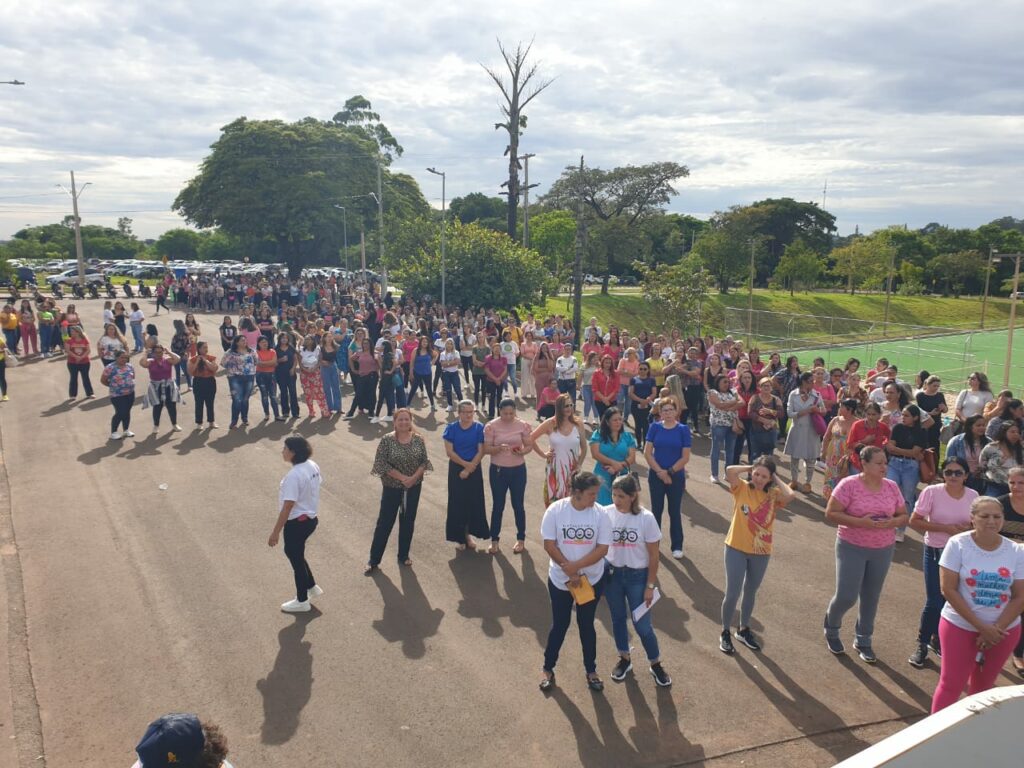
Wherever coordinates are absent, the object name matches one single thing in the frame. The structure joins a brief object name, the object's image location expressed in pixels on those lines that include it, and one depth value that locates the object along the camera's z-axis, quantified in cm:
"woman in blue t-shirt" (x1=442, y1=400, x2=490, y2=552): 770
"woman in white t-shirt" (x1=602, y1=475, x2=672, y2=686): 518
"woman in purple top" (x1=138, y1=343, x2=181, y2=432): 1241
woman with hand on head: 577
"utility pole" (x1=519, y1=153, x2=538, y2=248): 3773
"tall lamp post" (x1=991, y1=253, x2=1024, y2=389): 1945
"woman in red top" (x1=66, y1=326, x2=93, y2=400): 1448
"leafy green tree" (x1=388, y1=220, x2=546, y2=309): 2931
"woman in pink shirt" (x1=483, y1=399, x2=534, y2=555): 768
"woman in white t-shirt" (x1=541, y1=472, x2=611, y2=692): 510
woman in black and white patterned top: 721
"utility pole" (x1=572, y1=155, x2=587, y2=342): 2528
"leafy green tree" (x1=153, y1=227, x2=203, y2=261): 8619
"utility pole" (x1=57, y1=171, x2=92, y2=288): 4578
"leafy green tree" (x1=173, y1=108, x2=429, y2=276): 4997
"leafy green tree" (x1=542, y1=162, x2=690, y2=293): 5647
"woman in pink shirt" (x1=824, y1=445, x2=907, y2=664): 569
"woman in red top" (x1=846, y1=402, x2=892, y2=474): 821
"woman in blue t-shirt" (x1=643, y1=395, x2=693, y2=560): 755
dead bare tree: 3328
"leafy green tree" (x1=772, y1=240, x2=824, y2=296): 5475
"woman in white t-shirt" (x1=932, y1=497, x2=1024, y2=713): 462
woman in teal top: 719
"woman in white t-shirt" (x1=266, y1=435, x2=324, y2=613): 630
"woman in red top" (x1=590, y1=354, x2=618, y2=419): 1196
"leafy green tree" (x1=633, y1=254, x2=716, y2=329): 3183
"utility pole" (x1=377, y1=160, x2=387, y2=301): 3550
